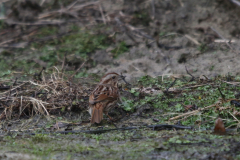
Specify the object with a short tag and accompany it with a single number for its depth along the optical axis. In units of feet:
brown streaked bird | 35.50
